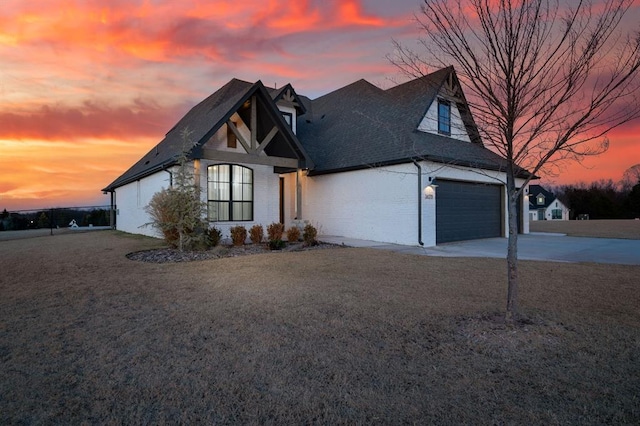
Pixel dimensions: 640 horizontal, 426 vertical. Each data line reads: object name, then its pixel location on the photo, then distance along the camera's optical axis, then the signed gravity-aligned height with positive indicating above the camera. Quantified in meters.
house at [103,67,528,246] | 13.40 +1.97
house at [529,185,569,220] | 66.44 +2.29
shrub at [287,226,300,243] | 13.54 -0.64
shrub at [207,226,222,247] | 11.71 -0.60
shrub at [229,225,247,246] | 12.40 -0.59
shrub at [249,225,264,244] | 12.99 -0.58
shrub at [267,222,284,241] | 12.54 -0.46
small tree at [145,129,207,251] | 10.96 +0.15
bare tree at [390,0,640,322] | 4.25 +1.81
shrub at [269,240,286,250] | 11.90 -0.90
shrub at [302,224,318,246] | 12.83 -0.64
